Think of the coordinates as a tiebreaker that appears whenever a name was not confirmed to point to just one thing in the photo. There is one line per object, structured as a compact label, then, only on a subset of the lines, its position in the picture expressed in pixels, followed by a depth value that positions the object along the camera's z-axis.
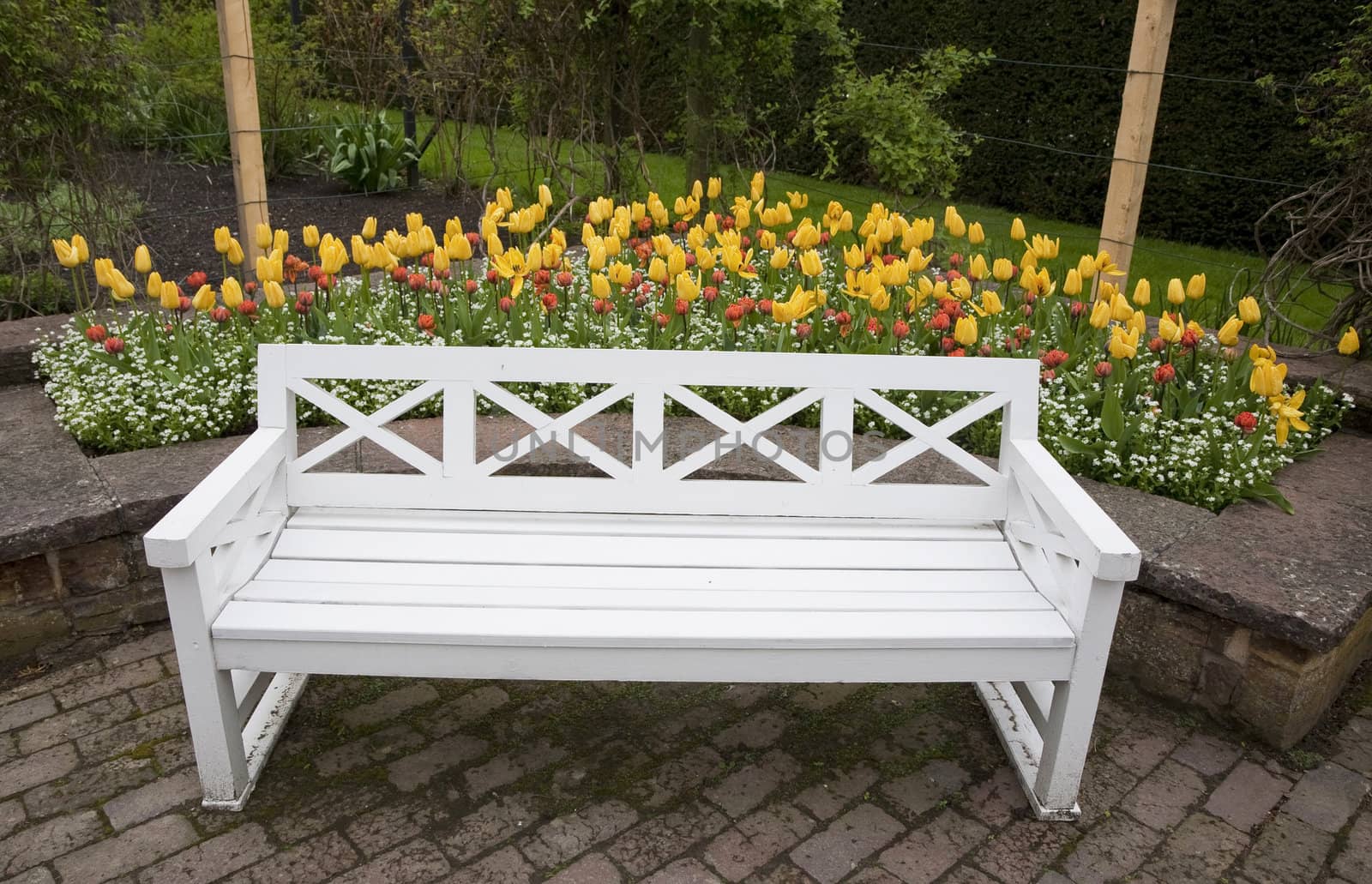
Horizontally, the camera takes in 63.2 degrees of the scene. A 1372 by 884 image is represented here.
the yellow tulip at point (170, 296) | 3.67
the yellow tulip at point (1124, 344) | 3.38
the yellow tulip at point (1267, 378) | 3.22
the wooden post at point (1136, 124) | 4.67
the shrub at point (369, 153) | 8.58
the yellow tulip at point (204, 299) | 3.60
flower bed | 3.46
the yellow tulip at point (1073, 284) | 3.80
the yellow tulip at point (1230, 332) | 3.50
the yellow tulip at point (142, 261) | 3.65
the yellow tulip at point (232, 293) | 3.69
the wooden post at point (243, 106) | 4.68
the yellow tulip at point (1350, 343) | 3.83
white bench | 2.33
